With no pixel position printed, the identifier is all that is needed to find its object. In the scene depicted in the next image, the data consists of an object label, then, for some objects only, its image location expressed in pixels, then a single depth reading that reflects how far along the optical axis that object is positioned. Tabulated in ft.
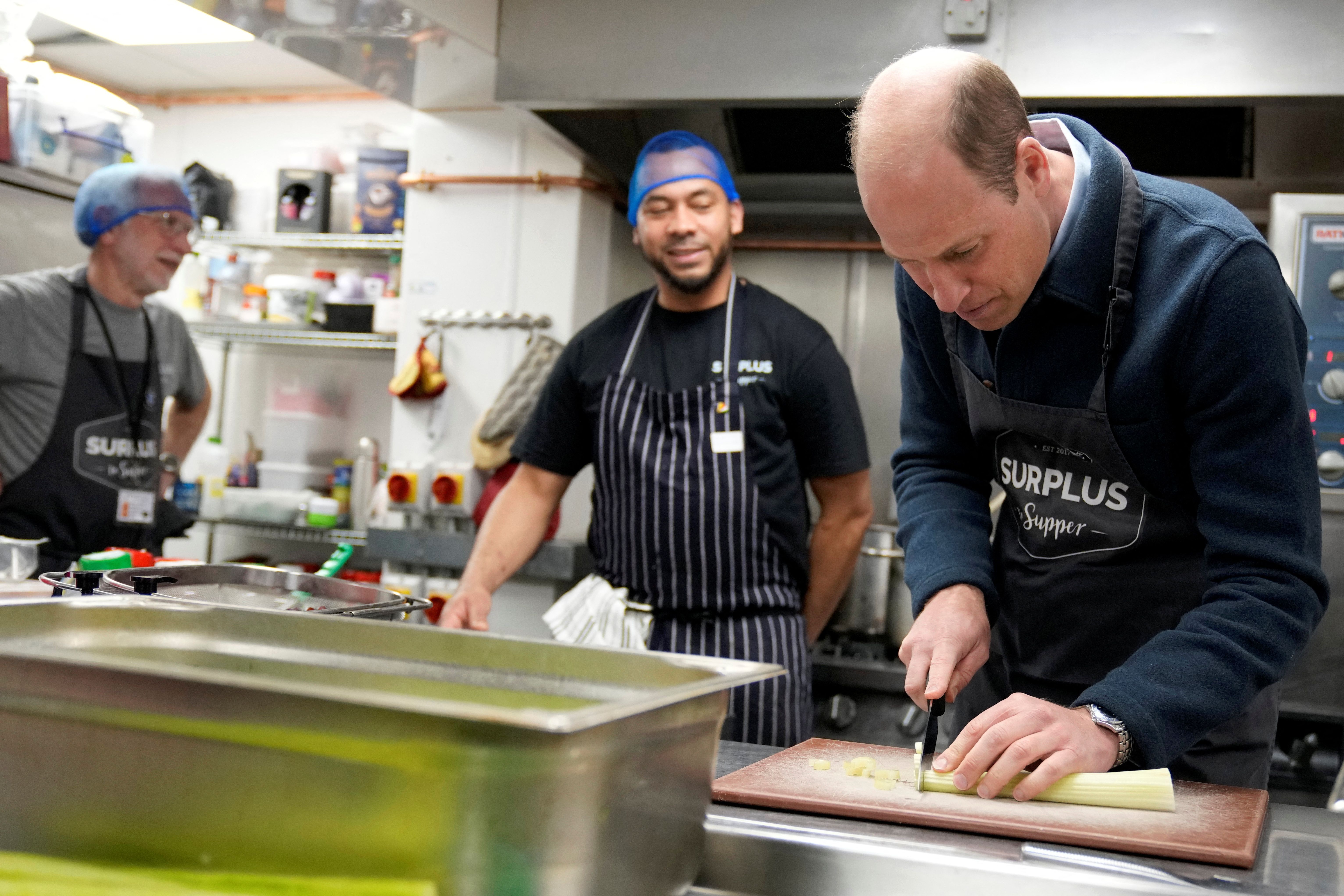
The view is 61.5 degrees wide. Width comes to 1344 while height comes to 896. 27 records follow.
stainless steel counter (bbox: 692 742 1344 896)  2.46
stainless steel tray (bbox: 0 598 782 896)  1.84
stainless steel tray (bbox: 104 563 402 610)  4.31
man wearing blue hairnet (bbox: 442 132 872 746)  6.84
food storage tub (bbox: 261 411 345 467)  12.21
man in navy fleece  3.36
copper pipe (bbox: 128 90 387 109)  12.87
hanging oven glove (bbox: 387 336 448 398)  9.78
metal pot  8.56
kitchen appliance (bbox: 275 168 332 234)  11.39
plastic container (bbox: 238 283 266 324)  11.48
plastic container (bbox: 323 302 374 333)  11.05
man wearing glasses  8.10
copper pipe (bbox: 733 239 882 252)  10.18
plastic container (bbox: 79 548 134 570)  5.40
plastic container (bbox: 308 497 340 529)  10.78
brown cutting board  2.71
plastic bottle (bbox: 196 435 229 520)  11.39
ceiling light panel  10.30
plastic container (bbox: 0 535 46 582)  5.78
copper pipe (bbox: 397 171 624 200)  9.58
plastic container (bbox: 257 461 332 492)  11.60
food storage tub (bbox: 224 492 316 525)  11.09
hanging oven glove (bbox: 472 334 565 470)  9.32
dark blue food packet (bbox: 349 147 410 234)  10.78
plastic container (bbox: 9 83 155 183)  9.74
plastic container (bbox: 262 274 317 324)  11.31
